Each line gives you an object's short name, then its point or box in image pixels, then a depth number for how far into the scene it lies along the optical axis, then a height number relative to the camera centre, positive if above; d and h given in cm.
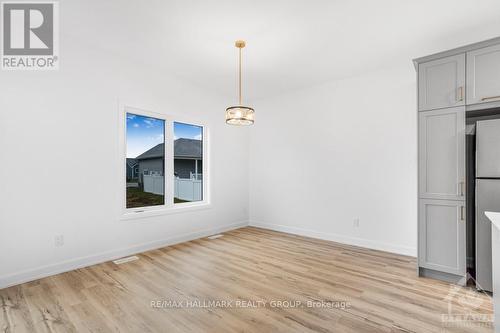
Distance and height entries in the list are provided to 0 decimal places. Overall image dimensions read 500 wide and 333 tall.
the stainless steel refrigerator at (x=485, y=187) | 252 -21
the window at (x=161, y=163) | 397 +11
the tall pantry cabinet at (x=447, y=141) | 264 +31
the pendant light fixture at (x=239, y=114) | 309 +68
